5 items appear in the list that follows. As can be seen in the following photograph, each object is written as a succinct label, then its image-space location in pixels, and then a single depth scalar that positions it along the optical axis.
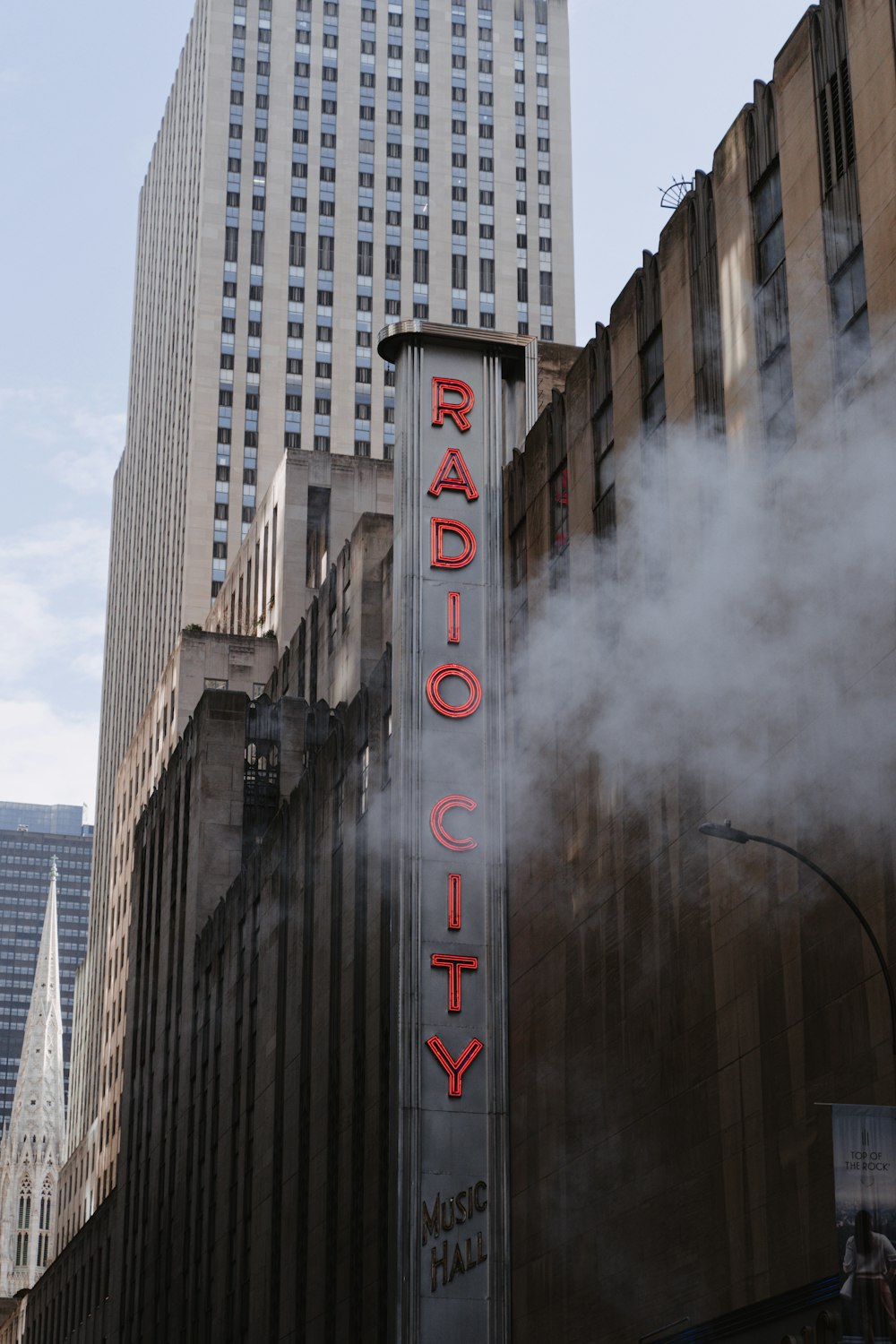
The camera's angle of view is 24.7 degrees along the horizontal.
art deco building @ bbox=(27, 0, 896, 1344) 30.36
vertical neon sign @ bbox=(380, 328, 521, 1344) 42.31
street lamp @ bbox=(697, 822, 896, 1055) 23.91
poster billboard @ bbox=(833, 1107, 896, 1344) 21.70
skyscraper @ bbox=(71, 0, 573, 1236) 151.50
